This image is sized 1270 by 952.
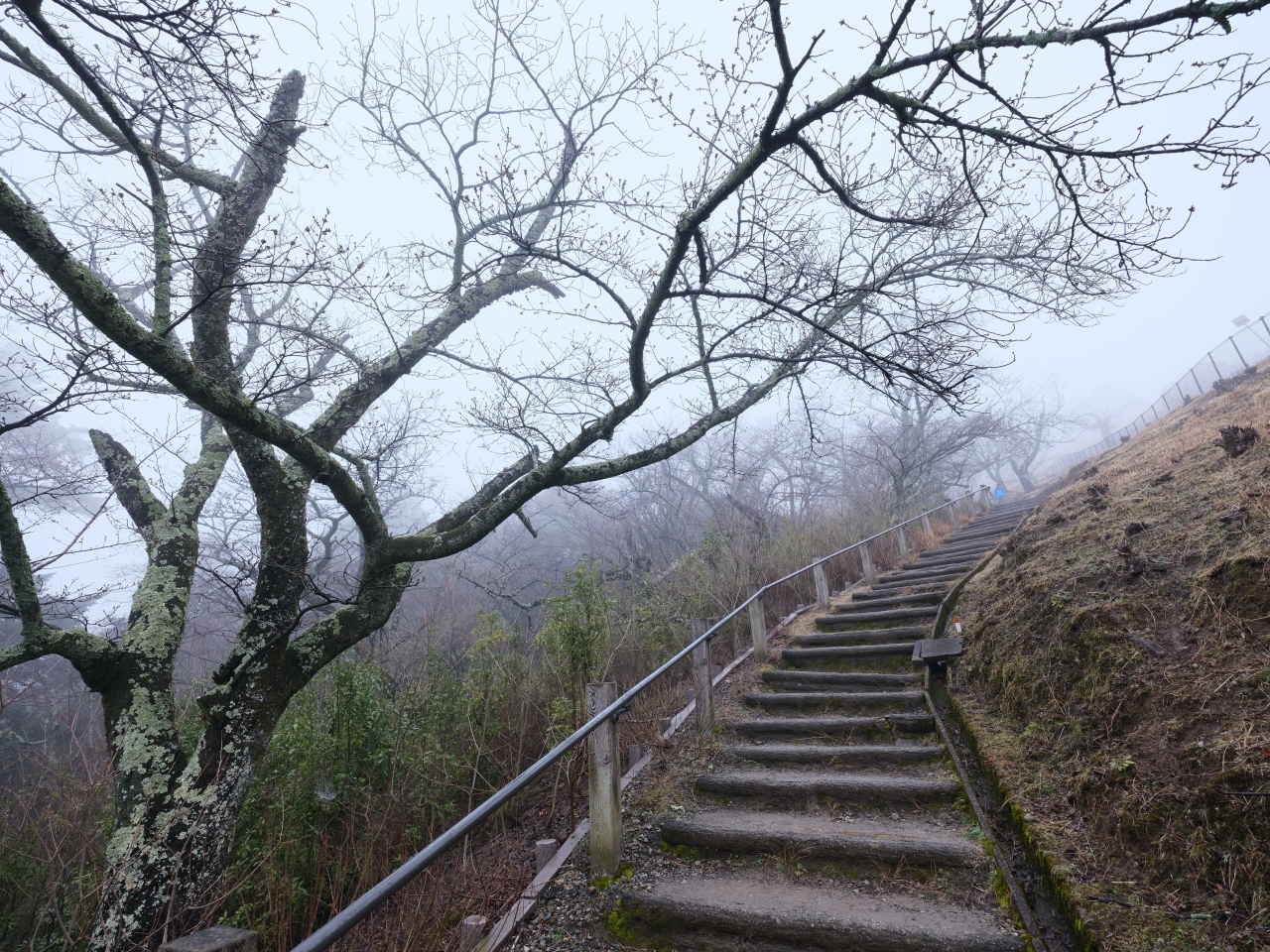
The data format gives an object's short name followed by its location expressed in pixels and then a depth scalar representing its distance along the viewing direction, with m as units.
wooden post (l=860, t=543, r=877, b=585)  10.75
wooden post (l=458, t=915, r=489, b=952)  2.85
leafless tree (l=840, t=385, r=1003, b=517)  16.58
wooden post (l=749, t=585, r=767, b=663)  7.46
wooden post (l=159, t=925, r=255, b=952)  1.37
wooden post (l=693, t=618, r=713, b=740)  5.51
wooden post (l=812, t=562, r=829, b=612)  9.51
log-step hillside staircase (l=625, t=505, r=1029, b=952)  3.07
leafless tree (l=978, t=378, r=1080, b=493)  41.38
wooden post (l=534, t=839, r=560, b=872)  3.64
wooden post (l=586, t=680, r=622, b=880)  3.47
